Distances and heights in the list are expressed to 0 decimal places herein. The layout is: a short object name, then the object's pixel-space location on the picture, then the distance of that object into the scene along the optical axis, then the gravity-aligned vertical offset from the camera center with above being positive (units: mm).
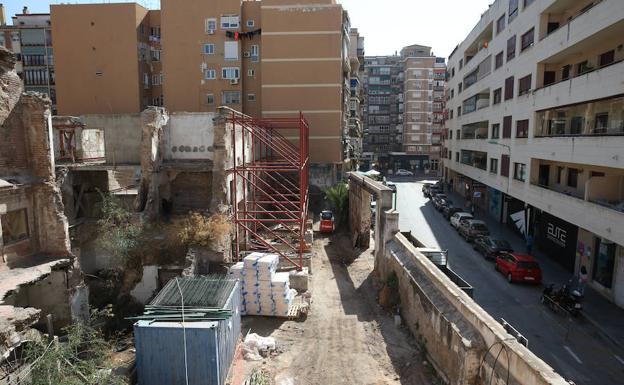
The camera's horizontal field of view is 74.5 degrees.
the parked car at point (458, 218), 29453 -5183
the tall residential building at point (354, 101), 47203 +5294
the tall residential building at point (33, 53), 45219 +10011
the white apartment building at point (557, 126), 16938 +1123
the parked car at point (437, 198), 38481 -4945
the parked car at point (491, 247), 22531 -5614
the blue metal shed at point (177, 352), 9844 -4995
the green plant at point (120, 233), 16609 -3705
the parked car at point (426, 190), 46150 -5045
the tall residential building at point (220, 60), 35469 +7665
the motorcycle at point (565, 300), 15748 -5969
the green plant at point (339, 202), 30484 -4226
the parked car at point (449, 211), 33344 -5276
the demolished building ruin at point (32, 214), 12070 -2212
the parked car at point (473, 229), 26312 -5402
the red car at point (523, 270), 19077 -5726
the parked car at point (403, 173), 71688 -4752
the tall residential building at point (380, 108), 88438 +8178
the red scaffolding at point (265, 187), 19219 -2719
